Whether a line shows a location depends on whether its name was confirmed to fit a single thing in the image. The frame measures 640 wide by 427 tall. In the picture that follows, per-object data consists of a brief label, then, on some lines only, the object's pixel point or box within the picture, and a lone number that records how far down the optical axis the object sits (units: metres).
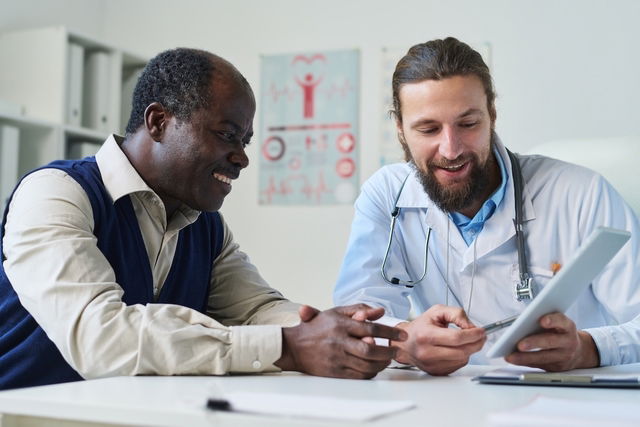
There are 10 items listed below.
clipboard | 1.08
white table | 0.78
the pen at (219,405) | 0.79
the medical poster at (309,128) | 3.41
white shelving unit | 2.98
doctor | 1.68
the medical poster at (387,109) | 3.33
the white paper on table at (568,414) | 0.72
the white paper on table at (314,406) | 0.76
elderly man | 1.16
